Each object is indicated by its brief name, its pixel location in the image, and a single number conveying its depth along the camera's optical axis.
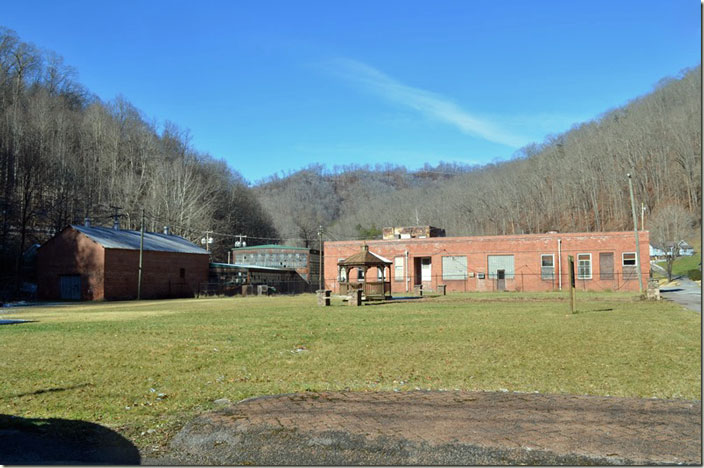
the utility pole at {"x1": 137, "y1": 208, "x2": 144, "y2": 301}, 42.00
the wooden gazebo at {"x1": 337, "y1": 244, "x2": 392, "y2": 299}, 31.39
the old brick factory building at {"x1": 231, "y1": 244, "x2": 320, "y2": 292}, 67.12
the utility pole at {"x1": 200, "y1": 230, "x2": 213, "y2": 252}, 69.59
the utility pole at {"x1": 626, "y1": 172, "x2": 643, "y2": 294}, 30.17
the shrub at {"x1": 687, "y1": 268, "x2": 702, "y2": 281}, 55.17
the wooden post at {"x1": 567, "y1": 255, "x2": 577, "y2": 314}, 19.20
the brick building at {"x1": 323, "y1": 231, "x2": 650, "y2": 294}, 42.81
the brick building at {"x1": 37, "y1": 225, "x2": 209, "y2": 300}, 41.97
